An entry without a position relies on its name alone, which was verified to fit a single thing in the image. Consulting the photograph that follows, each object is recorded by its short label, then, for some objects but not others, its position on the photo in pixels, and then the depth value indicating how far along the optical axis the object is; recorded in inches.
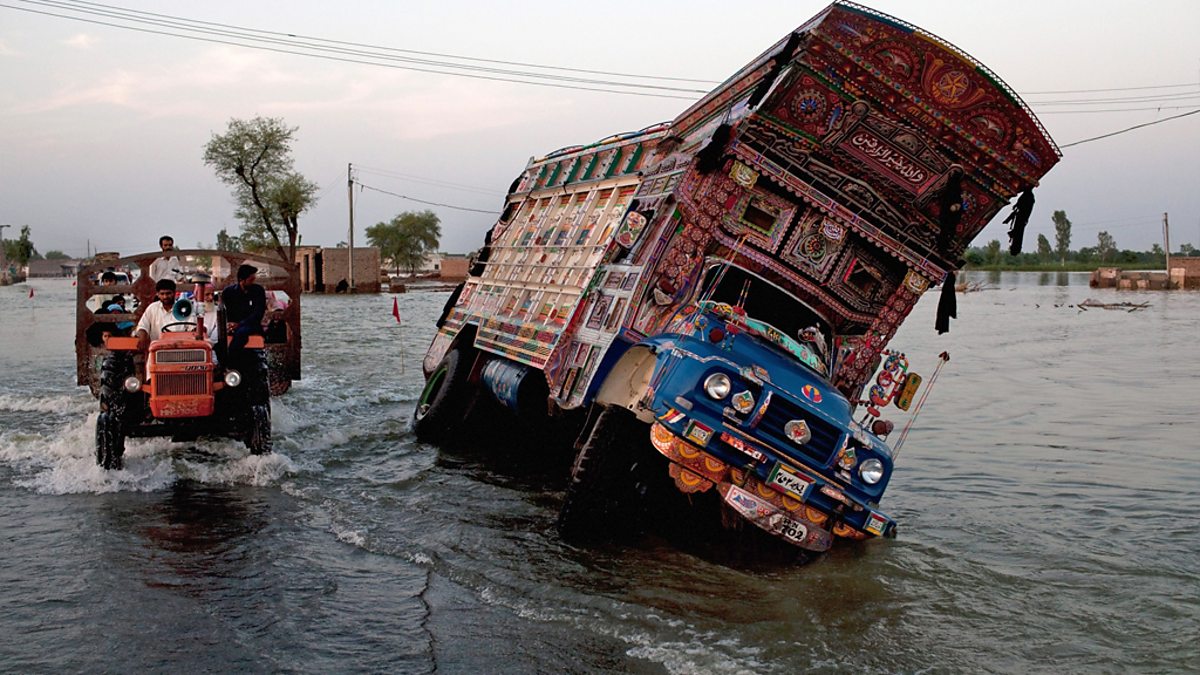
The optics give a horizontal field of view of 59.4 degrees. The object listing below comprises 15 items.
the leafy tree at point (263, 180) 2630.4
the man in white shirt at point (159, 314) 388.5
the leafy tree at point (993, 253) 4918.8
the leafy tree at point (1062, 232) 5536.4
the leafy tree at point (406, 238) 4254.4
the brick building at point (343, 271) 2192.4
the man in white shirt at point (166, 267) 522.6
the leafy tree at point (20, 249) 5007.4
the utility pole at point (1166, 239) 2967.5
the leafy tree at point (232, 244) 2960.4
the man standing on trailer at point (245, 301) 403.5
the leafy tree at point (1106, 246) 5413.4
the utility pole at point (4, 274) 3435.5
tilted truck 279.3
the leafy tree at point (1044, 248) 5585.6
